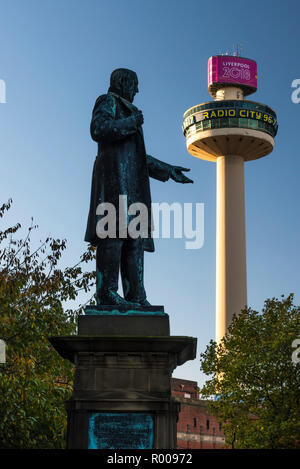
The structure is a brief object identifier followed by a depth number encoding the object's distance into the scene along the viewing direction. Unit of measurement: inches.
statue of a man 411.2
